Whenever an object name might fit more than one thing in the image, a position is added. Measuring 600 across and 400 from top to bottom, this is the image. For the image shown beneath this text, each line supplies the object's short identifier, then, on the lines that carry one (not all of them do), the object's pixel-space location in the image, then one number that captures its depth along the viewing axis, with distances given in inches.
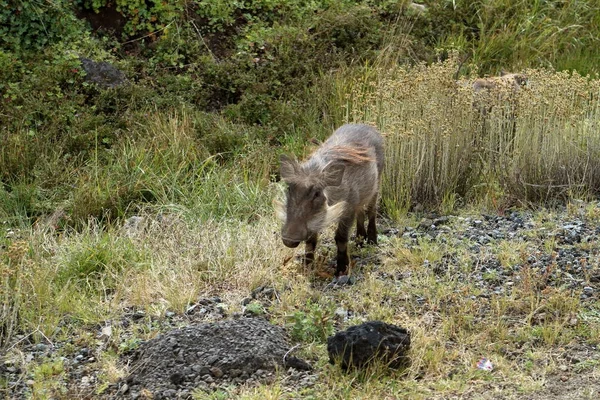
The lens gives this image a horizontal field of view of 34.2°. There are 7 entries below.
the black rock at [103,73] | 385.0
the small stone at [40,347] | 210.7
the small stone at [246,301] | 229.2
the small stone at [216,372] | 192.9
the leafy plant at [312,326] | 208.1
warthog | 234.7
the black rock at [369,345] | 189.6
